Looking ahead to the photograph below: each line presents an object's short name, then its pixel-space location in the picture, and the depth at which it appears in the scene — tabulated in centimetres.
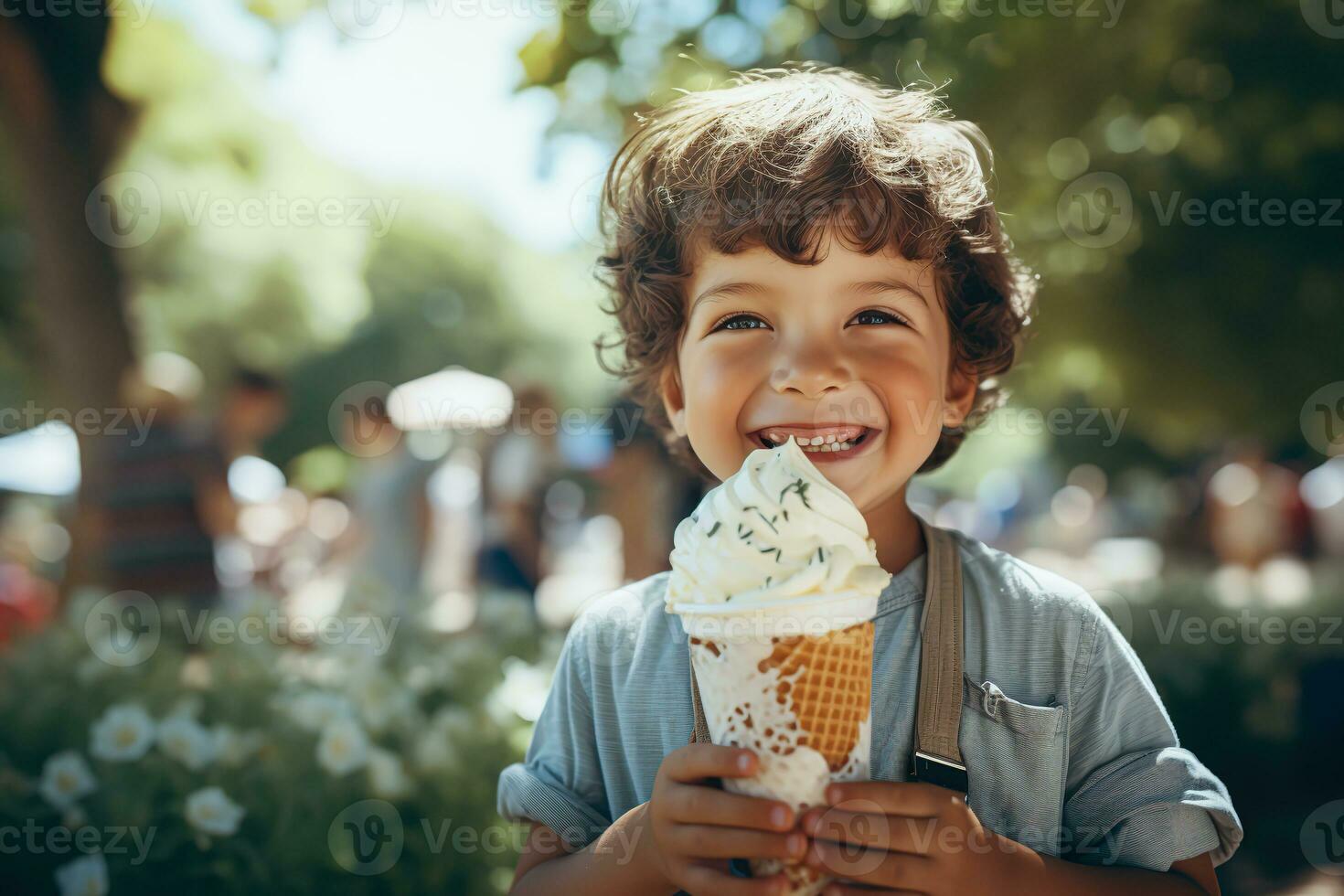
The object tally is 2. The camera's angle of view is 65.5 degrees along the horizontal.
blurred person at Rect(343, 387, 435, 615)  718
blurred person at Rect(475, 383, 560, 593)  750
